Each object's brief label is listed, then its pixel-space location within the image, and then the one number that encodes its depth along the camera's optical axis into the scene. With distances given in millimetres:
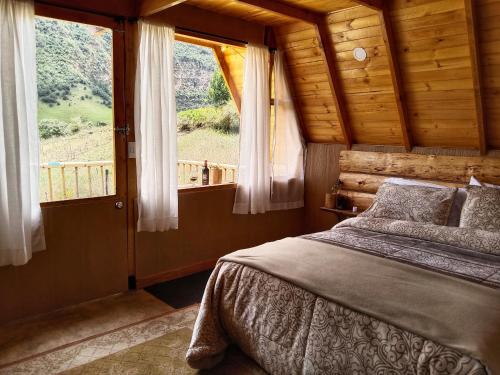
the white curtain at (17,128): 2479
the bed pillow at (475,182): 3183
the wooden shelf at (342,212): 3963
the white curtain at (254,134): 3801
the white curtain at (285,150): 4082
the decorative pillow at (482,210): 2717
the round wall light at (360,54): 3404
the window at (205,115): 3770
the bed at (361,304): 1559
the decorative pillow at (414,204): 3020
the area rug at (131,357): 2229
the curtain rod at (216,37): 3324
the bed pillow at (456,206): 3020
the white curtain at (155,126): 3075
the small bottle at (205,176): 3809
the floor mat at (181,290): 3135
